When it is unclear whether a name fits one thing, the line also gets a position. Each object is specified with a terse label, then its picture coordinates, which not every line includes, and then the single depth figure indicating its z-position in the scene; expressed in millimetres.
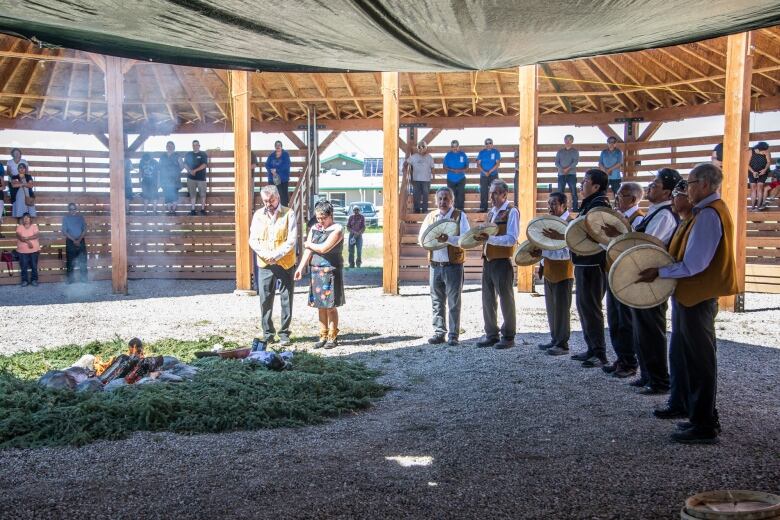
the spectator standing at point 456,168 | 14641
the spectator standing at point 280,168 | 15352
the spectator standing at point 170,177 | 16062
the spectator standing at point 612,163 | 14883
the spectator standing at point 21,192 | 14617
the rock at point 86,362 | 5629
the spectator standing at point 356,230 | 16141
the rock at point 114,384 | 4950
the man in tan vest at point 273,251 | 7141
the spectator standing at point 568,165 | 14469
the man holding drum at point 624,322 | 5570
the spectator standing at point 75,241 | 14172
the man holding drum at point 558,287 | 6473
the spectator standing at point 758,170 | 13477
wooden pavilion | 13320
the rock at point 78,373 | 5134
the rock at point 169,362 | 5559
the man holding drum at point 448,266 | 7062
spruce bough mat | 4180
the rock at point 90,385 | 4891
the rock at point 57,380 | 4891
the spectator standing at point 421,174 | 14875
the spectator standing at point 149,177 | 16078
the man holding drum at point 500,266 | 6695
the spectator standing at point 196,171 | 15742
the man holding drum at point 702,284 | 3787
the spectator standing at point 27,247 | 13586
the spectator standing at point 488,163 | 14875
